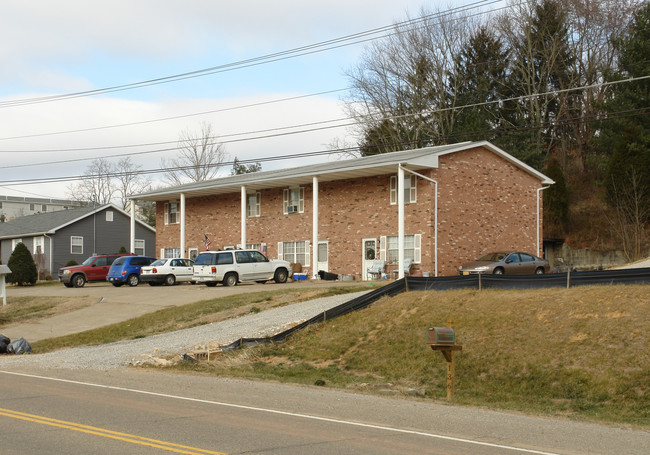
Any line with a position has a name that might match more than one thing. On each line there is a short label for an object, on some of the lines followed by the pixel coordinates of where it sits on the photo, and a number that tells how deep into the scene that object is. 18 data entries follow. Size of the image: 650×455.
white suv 33.78
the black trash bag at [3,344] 20.77
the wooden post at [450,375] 12.96
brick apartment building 35.03
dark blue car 39.22
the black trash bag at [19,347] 20.80
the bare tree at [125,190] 84.75
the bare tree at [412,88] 58.25
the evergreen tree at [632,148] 41.50
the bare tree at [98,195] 86.00
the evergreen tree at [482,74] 57.97
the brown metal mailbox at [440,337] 12.65
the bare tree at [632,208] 41.06
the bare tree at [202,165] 72.88
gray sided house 57.81
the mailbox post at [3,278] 32.50
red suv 41.53
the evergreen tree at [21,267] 47.53
